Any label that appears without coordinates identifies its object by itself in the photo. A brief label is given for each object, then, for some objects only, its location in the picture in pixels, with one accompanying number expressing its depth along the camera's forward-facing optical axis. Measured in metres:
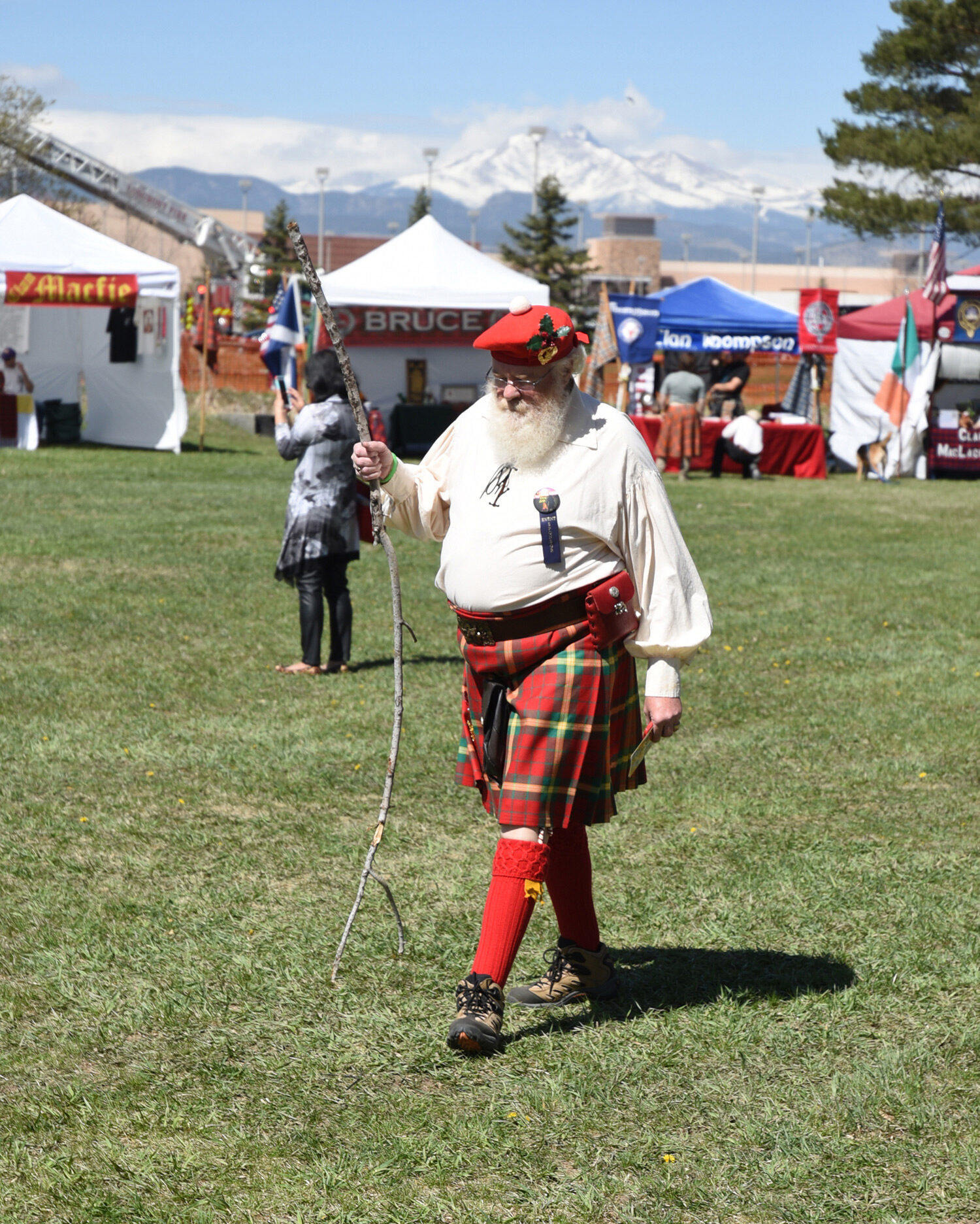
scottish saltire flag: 14.50
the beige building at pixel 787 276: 144.75
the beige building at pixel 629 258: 137.75
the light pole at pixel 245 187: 90.94
